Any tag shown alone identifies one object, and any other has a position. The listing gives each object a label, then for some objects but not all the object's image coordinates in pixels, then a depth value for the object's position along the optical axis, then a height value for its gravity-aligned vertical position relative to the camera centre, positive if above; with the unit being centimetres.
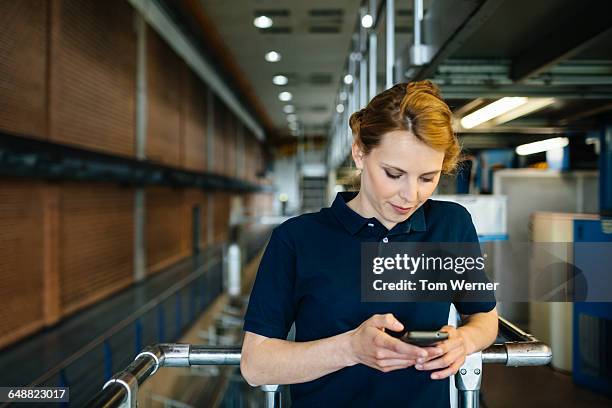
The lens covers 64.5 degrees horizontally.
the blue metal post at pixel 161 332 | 660 -190
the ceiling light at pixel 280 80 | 1563 +412
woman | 112 -16
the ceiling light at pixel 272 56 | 1297 +406
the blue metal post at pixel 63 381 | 430 -165
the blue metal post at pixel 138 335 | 591 -165
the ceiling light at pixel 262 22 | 1030 +396
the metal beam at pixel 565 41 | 179 +67
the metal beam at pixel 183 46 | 993 +397
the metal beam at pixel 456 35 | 163 +66
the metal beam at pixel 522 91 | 221 +54
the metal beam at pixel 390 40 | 269 +94
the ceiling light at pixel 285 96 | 1829 +421
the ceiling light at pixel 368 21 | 400 +157
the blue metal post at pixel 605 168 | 240 +22
